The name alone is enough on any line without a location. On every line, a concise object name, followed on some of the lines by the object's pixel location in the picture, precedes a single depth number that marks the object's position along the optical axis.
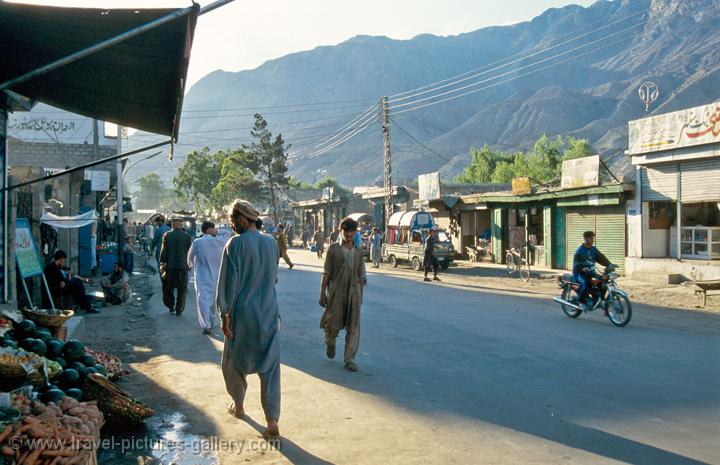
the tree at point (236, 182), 69.19
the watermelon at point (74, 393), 5.05
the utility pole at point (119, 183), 23.76
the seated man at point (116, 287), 13.97
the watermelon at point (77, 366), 5.62
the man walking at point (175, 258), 11.30
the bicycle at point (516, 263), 21.84
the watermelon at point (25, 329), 5.97
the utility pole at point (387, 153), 35.94
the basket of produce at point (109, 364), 6.65
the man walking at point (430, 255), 20.33
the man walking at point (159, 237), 17.00
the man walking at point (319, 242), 33.97
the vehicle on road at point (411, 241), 25.88
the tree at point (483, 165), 88.19
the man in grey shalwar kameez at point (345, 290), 7.28
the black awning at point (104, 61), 4.36
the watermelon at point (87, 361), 5.96
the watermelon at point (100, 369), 6.10
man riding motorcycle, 11.31
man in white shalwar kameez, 9.75
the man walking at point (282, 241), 20.90
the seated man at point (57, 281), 10.98
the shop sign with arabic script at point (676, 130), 17.44
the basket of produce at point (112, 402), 5.09
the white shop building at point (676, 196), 17.80
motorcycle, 10.67
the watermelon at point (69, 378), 5.32
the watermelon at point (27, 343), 5.56
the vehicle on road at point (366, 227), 32.09
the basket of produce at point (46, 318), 6.75
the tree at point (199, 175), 78.31
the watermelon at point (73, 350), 5.81
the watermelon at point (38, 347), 5.53
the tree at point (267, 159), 68.25
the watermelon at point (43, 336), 5.95
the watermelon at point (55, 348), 5.72
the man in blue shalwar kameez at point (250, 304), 4.98
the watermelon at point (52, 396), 4.51
